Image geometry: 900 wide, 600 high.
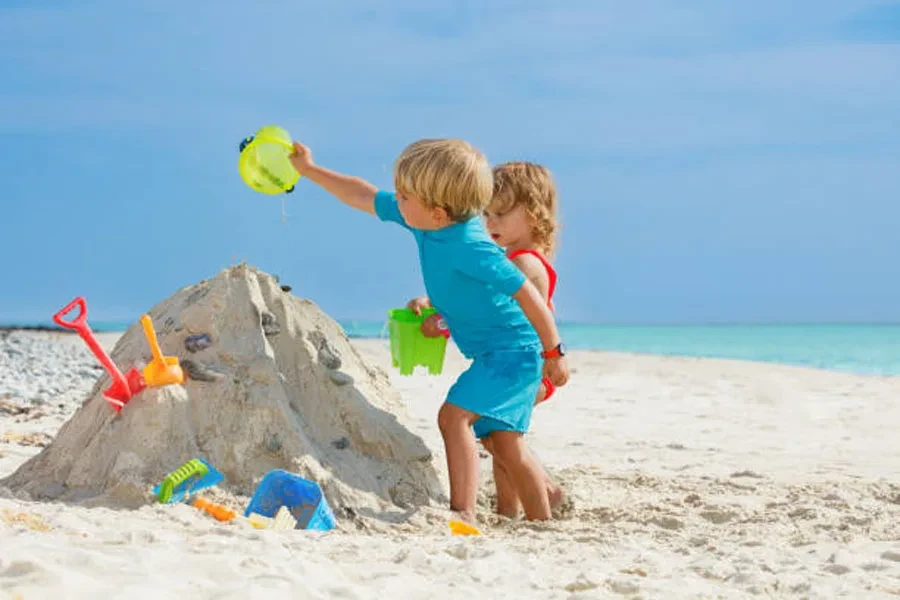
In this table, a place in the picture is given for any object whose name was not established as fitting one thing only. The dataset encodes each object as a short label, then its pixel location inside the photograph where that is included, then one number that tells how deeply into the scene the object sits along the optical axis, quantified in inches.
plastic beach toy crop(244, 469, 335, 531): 146.2
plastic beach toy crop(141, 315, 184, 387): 160.7
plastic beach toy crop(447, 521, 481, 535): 147.6
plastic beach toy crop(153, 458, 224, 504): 147.4
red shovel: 155.6
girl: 169.9
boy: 150.6
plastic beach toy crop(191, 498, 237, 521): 140.3
